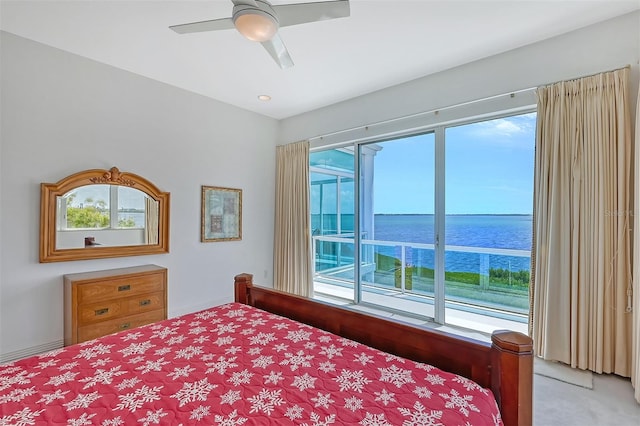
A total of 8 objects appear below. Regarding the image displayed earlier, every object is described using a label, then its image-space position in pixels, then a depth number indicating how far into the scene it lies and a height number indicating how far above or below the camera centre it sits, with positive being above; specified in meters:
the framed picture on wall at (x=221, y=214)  3.87 -0.03
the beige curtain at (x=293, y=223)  4.30 -0.16
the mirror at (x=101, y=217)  2.73 -0.06
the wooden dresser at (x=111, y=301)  2.58 -0.83
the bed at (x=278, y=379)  1.04 -0.70
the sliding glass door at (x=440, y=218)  3.05 -0.06
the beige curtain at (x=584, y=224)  2.23 -0.08
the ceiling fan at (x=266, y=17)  1.62 +1.10
